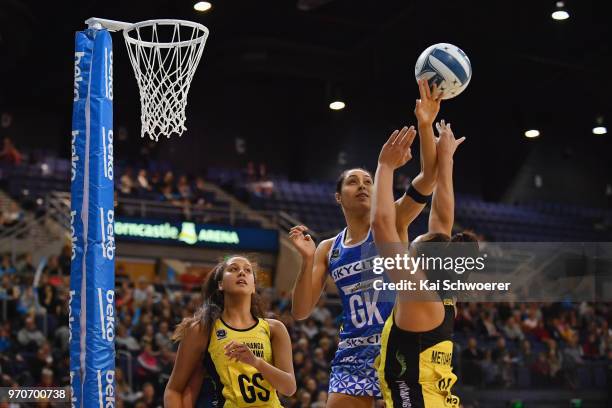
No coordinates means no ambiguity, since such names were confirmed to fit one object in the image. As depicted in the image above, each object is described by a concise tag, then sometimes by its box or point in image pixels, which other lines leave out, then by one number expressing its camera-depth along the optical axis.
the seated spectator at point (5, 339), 13.12
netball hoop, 6.84
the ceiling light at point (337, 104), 20.86
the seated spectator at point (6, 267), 15.75
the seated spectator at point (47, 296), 14.59
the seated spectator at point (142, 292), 15.53
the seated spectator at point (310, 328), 16.20
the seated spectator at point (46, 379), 12.05
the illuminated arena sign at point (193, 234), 20.05
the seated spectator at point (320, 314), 17.09
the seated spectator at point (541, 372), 15.45
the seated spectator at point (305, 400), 13.13
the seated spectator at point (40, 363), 12.44
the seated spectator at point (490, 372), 14.94
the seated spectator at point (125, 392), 12.53
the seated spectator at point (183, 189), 21.62
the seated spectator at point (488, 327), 17.41
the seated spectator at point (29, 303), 14.49
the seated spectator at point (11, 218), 18.25
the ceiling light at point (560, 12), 18.19
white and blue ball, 5.14
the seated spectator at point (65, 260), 15.89
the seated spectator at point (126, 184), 20.78
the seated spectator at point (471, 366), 14.62
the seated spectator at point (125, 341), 13.62
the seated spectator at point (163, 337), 13.80
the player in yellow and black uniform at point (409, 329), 4.17
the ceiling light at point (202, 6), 17.58
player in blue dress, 5.51
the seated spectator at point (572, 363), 15.71
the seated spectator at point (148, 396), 12.37
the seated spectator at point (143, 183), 21.29
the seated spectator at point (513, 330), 17.88
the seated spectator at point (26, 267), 15.87
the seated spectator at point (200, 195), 21.52
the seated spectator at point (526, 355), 15.74
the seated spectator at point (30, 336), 13.28
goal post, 5.64
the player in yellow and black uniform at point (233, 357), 5.29
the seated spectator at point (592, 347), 17.16
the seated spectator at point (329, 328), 16.31
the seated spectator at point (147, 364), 13.10
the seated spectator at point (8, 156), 21.92
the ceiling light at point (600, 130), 25.87
